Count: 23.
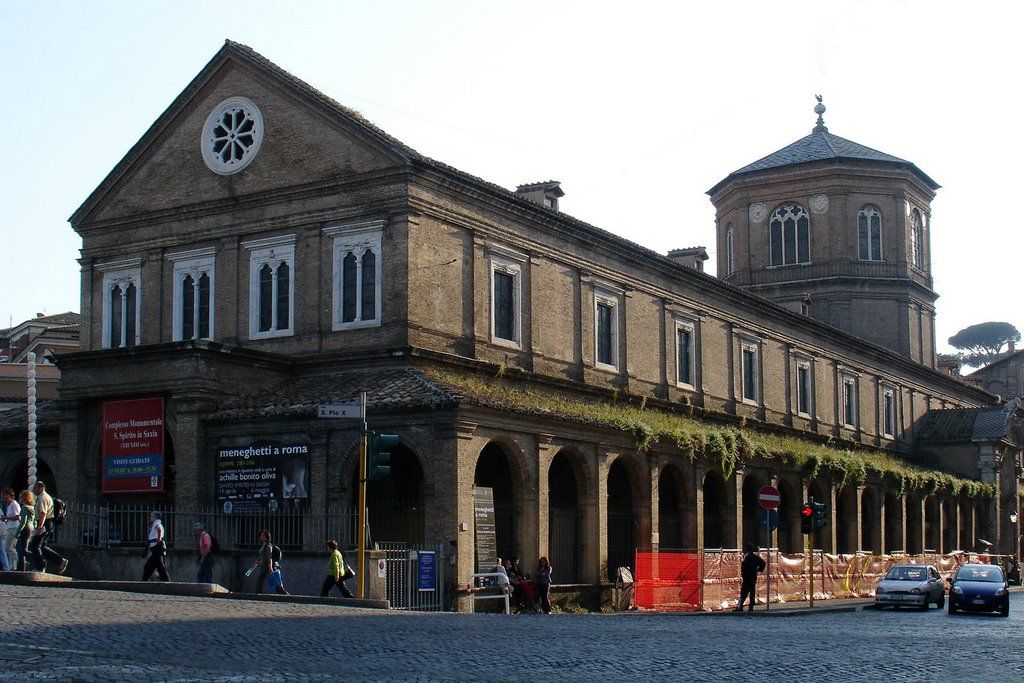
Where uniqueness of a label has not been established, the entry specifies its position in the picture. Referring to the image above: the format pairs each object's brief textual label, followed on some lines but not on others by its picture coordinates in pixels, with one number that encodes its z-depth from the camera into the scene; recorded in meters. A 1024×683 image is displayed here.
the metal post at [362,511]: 25.89
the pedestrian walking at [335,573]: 28.56
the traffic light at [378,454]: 25.39
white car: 39.44
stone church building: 33.88
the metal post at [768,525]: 36.09
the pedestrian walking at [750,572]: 35.62
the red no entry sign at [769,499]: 36.19
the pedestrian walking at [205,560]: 30.47
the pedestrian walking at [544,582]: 33.81
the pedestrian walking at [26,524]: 27.70
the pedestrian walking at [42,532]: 27.91
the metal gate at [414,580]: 29.82
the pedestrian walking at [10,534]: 27.28
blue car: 35.91
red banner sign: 34.31
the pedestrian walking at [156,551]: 29.33
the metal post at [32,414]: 31.98
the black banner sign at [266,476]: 33.31
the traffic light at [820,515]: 38.38
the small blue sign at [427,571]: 30.73
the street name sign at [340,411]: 26.06
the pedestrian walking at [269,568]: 29.08
